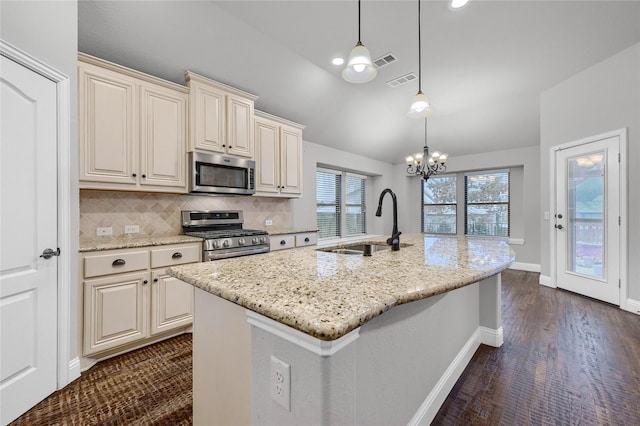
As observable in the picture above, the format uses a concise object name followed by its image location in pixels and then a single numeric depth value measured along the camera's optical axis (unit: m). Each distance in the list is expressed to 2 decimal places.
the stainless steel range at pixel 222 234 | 2.60
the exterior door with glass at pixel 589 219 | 3.27
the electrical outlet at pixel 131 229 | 2.61
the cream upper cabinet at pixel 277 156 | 3.48
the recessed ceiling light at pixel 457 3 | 2.14
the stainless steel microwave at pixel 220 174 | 2.76
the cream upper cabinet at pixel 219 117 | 2.76
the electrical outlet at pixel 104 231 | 2.45
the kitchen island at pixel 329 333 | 0.69
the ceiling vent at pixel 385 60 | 3.17
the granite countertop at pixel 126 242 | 2.02
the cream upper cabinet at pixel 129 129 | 2.18
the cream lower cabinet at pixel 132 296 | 1.99
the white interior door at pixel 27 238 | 1.51
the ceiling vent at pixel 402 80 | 3.61
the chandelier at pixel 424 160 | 4.11
